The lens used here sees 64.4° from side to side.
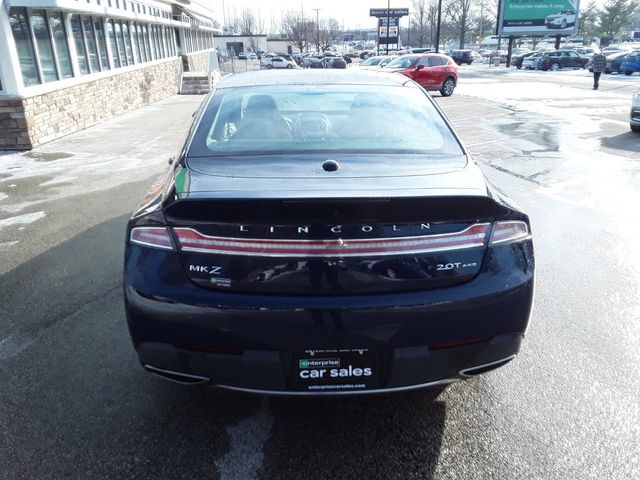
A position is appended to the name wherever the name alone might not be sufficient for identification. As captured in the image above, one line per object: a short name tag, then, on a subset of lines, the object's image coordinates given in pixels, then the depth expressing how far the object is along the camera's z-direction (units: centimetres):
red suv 2147
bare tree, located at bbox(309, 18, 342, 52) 7544
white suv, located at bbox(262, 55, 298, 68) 4419
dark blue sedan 202
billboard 4159
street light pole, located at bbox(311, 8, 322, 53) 7362
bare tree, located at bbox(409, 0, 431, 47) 8181
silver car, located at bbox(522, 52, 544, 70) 4028
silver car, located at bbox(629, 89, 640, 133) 1072
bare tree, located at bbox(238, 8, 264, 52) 10331
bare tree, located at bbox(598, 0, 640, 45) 6788
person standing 2155
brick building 917
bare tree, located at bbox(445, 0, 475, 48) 7225
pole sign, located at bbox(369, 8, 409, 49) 5625
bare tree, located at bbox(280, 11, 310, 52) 7394
